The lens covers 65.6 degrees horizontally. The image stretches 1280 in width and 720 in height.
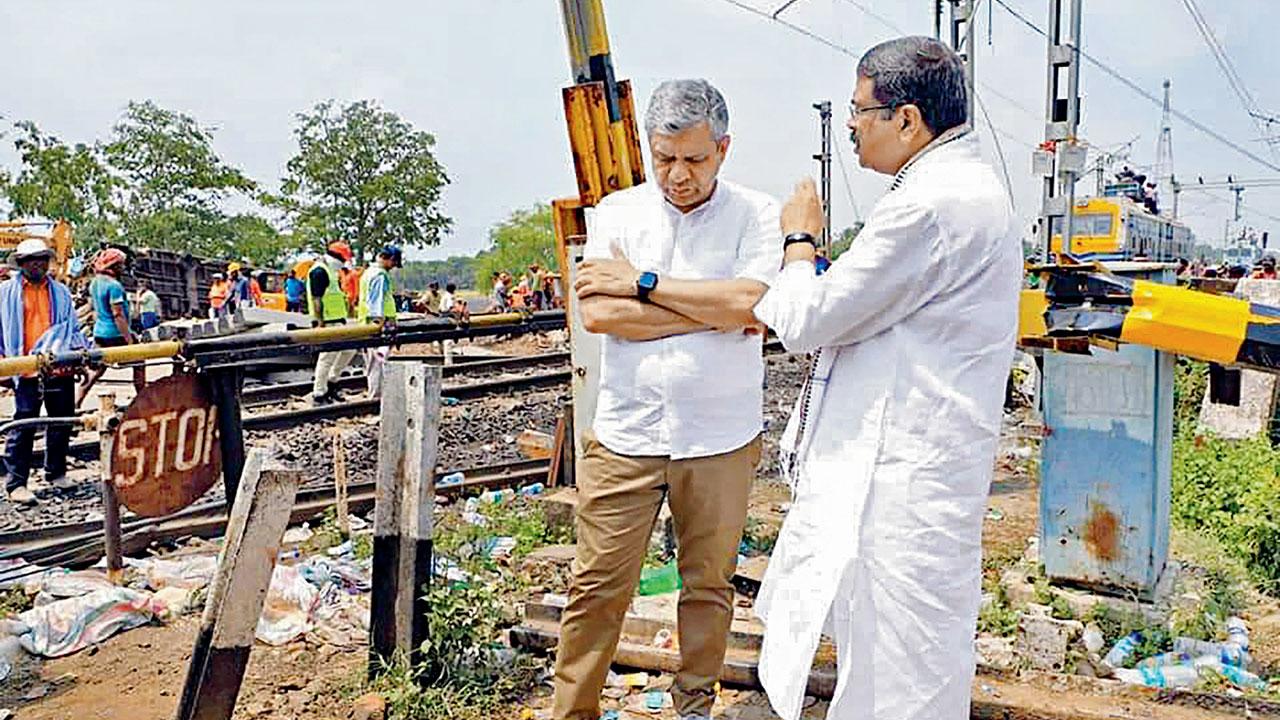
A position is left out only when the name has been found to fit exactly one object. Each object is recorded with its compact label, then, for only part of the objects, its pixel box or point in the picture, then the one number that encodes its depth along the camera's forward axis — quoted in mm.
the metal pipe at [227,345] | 4113
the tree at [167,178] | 39469
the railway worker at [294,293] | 17703
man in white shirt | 2789
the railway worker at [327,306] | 11117
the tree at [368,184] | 44188
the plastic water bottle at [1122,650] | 3908
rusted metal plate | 4062
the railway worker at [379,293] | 11281
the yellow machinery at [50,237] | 15961
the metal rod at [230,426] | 4352
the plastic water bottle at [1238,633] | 4000
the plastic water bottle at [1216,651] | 3834
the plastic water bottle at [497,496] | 6125
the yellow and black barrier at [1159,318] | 3494
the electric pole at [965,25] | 12414
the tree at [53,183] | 32094
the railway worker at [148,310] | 17672
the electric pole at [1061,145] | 9398
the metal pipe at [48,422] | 4141
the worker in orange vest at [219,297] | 20312
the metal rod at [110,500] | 4234
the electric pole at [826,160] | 22516
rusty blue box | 4223
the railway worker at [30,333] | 6742
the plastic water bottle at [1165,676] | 3609
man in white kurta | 1991
